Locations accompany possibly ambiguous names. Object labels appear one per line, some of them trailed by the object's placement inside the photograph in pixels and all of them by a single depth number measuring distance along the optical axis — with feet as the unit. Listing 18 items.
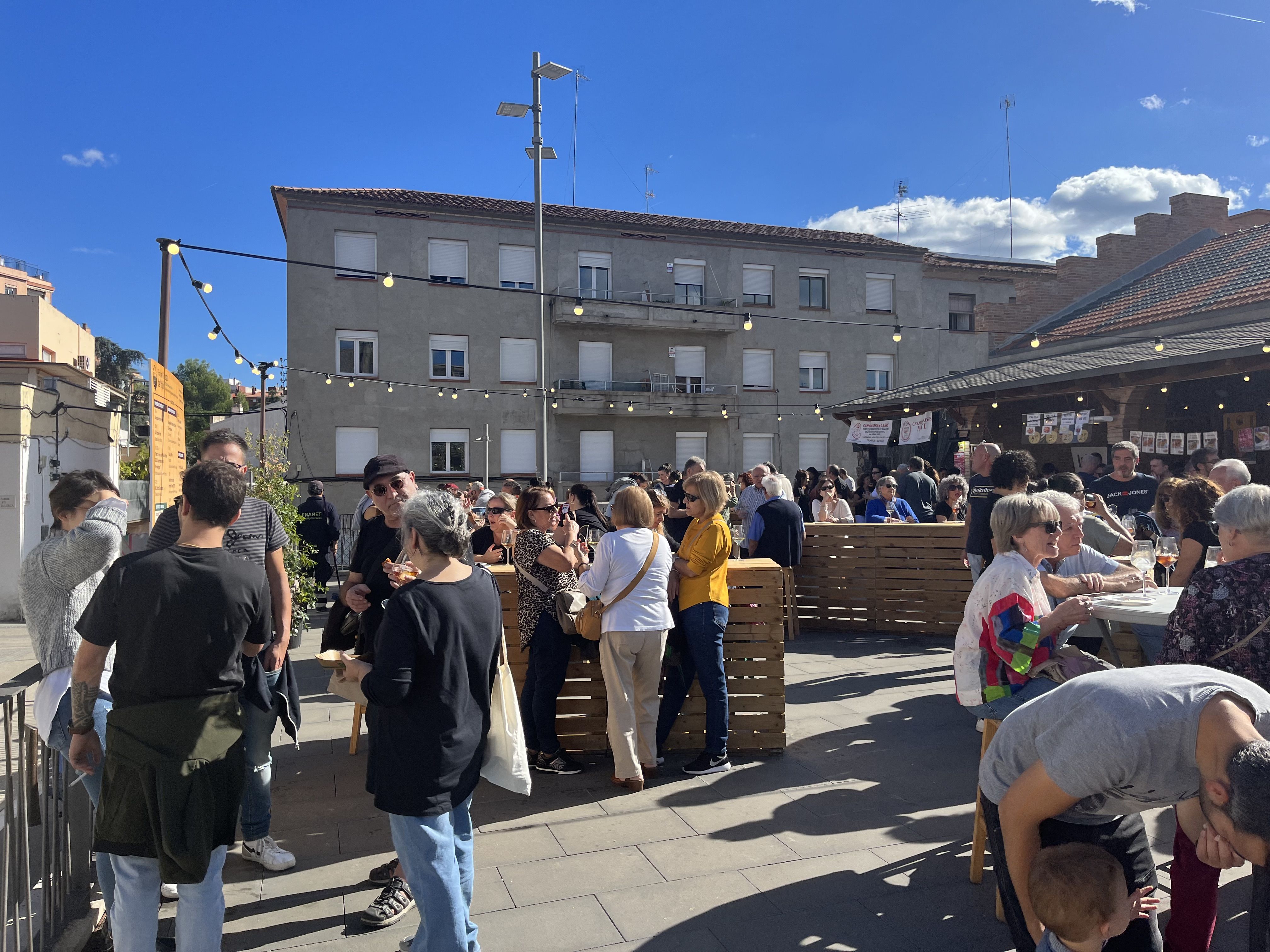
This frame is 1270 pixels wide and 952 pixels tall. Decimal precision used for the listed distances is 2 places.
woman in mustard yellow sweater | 16.14
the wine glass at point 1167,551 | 14.51
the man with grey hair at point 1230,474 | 16.74
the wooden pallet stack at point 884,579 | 29.66
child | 6.50
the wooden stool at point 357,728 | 17.50
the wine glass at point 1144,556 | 14.65
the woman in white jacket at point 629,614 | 15.21
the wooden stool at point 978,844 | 11.30
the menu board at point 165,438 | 21.11
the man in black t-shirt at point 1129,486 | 23.95
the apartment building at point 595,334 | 84.38
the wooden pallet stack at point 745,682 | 17.20
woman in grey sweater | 10.06
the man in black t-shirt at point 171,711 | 8.16
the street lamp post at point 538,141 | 51.34
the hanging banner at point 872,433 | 56.44
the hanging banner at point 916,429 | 52.70
